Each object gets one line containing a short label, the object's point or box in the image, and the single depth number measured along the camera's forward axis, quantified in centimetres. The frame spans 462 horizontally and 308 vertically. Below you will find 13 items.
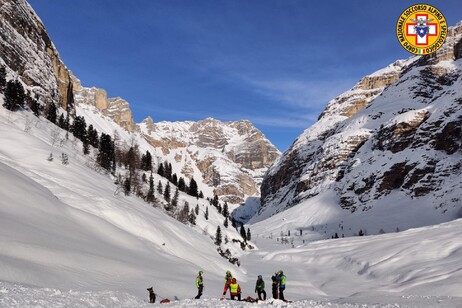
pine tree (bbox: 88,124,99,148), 11699
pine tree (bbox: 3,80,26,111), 8256
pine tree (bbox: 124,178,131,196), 6282
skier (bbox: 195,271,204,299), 2296
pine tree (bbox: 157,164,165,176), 14845
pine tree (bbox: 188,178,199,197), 14450
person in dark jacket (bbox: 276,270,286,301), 2341
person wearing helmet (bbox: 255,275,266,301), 2362
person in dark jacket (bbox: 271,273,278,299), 2384
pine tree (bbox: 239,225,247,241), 14688
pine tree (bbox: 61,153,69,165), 5492
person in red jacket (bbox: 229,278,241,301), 2283
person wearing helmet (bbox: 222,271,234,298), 2289
